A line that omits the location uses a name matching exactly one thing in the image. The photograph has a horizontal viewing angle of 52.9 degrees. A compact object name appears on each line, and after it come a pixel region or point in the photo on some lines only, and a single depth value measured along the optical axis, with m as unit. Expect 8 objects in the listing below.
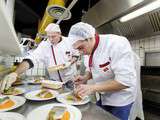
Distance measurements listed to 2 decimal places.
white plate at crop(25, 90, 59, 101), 1.16
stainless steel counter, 0.90
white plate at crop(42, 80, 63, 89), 1.56
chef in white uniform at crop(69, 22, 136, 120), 1.22
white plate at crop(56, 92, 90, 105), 1.09
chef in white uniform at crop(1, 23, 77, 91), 2.35
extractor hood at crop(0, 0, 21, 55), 0.57
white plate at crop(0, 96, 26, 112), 0.97
